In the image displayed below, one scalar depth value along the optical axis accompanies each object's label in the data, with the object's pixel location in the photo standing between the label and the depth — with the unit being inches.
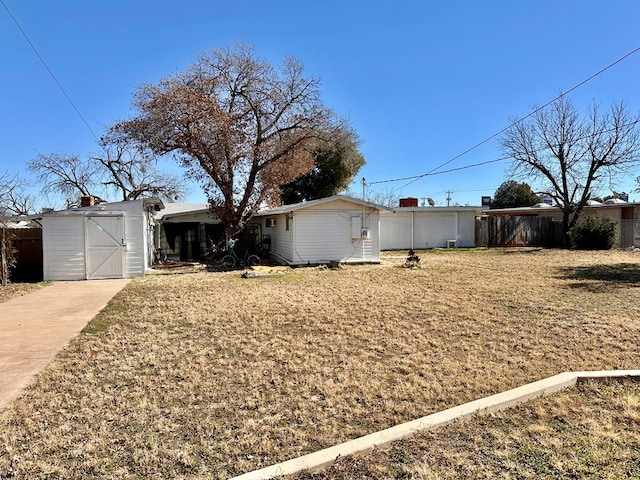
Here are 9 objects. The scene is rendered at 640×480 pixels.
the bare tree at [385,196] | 1612.9
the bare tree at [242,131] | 657.6
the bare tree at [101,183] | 1133.1
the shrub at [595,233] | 824.3
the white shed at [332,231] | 608.4
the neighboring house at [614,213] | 872.9
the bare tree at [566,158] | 861.8
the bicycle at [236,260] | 619.1
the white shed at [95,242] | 478.0
